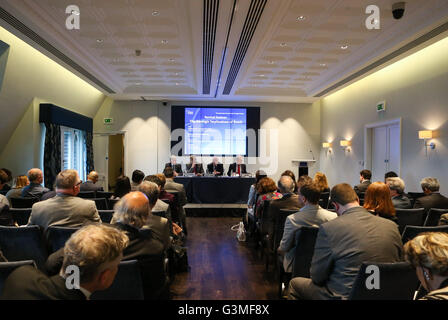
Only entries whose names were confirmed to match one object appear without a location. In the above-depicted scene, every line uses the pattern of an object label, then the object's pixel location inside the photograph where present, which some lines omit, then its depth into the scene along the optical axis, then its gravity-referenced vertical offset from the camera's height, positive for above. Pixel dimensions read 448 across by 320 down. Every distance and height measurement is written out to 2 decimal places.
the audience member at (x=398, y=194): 3.67 -0.50
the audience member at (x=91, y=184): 5.23 -0.52
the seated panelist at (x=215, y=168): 9.70 -0.46
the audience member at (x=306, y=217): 2.61 -0.54
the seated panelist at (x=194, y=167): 9.72 -0.43
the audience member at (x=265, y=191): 4.14 -0.52
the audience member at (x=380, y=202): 2.72 -0.43
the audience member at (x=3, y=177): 4.48 -0.33
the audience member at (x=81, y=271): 0.97 -0.40
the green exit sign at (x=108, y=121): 11.40 +1.23
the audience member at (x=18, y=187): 4.08 -0.46
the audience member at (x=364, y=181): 5.69 -0.53
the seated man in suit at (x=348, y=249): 1.70 -0.54
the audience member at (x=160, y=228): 2.23 -0.55
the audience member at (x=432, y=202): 3.63 -0.58
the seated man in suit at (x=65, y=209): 2.64 -0.48
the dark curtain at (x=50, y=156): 7.65 -0.05
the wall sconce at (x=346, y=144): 9.66 +0.30
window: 9.12 +0.13
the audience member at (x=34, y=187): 4.09 -0.44
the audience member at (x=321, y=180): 4.73 -0.41
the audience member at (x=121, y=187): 3.88 -0.43
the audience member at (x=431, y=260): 1.16 -0.42
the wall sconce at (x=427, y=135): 6.00 +0.36
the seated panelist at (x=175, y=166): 9.96 -0.40
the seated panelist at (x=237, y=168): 9.43 -0.48
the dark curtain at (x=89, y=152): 10.46 +0.07
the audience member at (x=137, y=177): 4.74 -0.36
